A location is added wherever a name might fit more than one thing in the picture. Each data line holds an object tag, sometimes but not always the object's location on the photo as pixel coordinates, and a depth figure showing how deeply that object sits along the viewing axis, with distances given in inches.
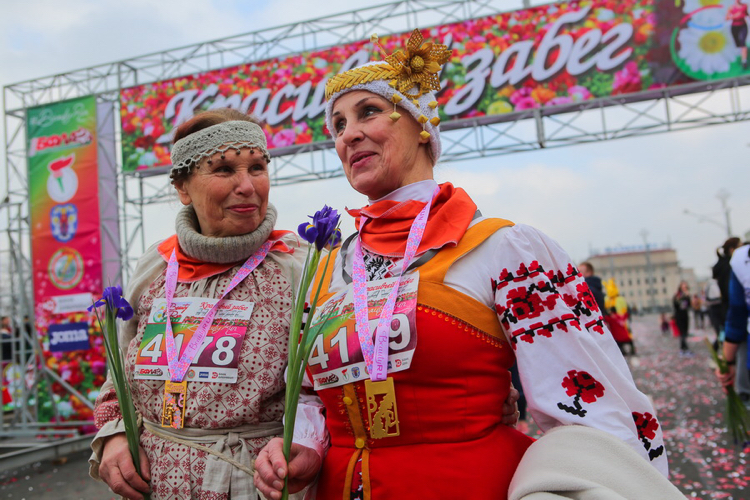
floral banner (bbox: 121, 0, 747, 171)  266.5
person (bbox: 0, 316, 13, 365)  384.2
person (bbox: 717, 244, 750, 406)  136.6
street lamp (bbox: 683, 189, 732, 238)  1001.9
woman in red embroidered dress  49.8
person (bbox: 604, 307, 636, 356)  298.7
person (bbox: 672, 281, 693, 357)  518.0
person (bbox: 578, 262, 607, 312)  221.1
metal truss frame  268.4
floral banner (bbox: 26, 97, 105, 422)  289.0
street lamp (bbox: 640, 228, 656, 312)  2996.1
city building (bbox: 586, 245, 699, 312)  3051.2
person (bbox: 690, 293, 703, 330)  858.9
